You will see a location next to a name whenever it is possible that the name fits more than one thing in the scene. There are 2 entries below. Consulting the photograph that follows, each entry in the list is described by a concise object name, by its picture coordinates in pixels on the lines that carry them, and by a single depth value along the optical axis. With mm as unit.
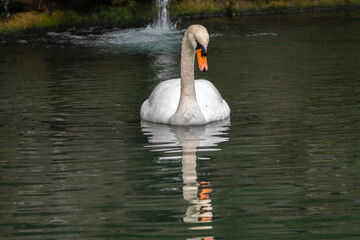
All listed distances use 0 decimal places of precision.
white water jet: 26078
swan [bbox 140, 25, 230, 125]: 10633
